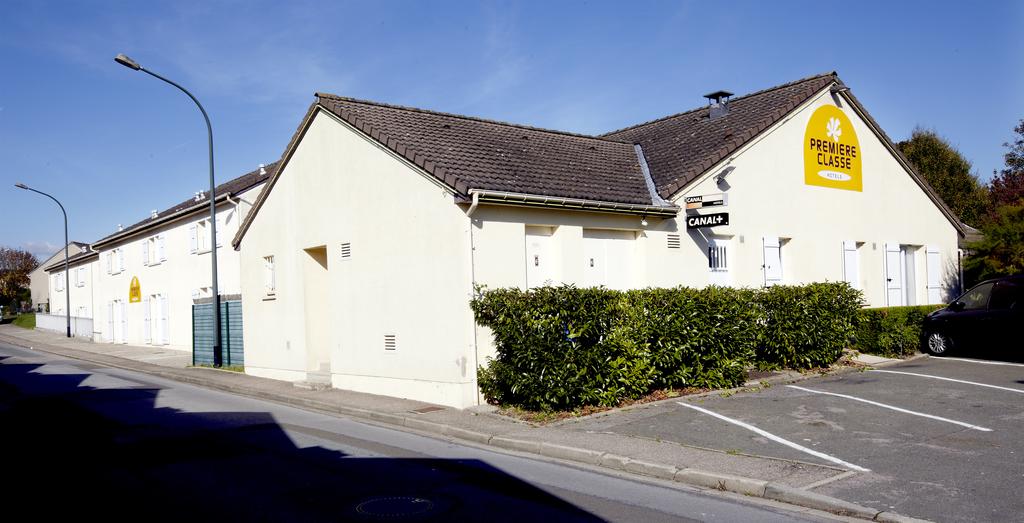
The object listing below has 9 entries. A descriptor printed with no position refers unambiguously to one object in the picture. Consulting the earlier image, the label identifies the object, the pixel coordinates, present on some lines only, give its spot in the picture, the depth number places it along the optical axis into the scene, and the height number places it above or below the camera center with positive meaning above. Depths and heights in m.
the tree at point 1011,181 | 28.93 +3.54
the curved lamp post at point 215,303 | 20.81 -0.44
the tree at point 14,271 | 80.44 +2.35
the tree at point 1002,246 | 19.33 +0.45
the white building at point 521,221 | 12.77 +1.11
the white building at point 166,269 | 27.19 +0.79
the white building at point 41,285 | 67.88 +0.71
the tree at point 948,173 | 36.00 +4.44
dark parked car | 15.20 -1.17
